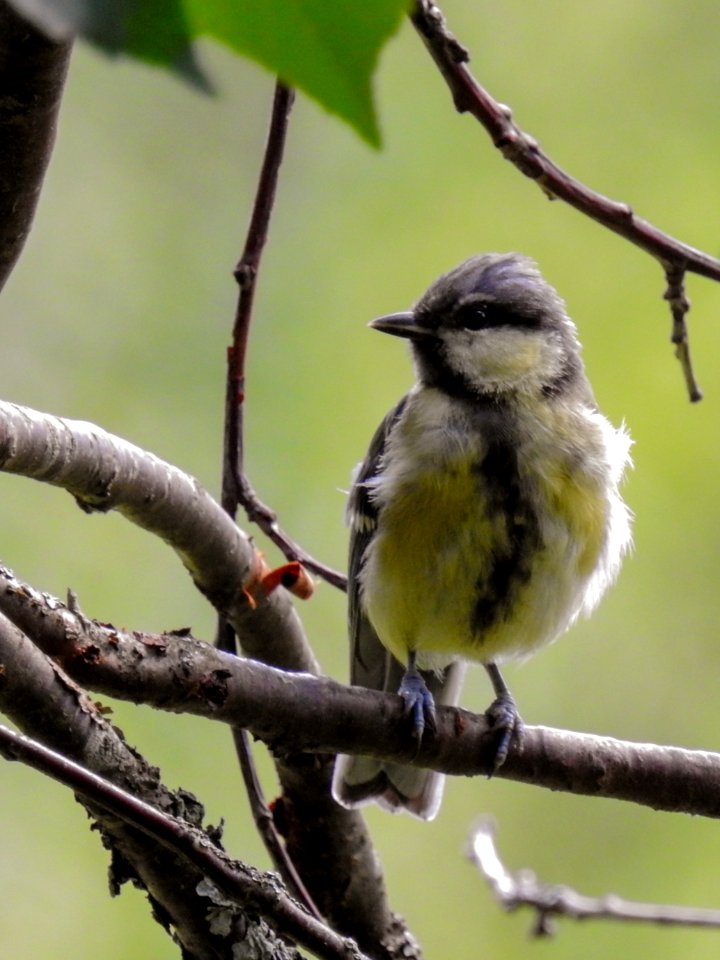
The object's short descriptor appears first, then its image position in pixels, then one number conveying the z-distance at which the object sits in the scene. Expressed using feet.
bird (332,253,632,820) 21.31
